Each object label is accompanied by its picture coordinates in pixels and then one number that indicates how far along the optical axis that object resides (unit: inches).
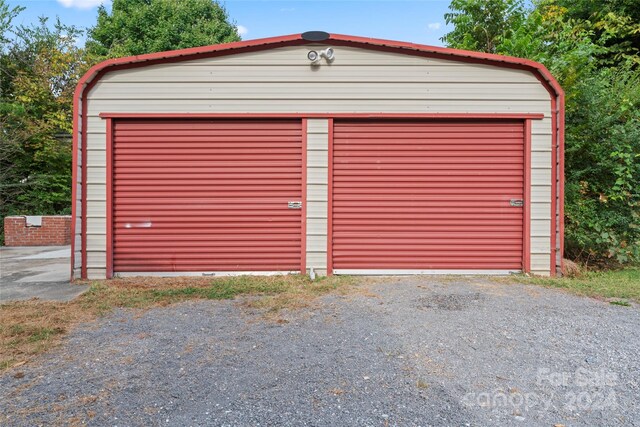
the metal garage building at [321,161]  222.1
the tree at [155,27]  738.2
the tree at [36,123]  485.4
